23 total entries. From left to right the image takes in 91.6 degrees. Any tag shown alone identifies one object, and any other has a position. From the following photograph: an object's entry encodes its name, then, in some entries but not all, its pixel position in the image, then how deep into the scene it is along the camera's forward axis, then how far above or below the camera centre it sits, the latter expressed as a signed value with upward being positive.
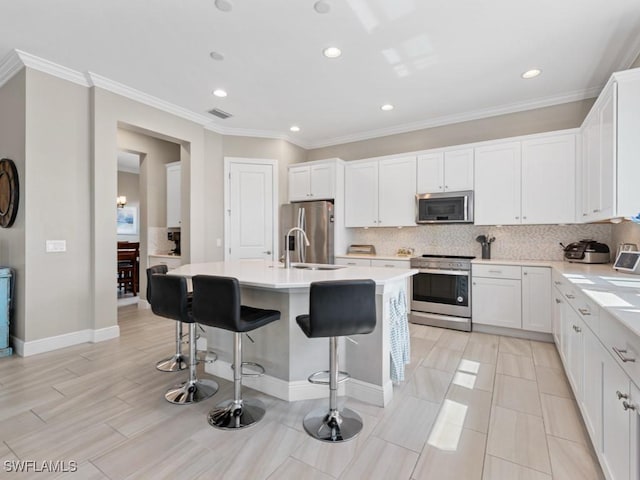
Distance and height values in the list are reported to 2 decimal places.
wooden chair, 6.34 -0.66
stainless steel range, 3.96 -0.71
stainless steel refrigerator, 4.94 +0.08
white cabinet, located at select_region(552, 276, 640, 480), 1.15 -0.69
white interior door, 5.05 +0.47
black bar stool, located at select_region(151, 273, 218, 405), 2.18 -0.54
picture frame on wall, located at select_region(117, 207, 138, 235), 8.88 +0.50
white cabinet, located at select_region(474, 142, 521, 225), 3.87 +0.69
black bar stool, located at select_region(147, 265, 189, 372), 2.79 -1.13
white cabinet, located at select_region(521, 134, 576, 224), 3.58 +0.70
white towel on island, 2.37 -0.76
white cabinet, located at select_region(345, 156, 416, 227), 4.60 +0.71
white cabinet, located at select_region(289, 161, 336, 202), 5.03 +0.94
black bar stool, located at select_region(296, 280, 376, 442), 1.76 -0.44
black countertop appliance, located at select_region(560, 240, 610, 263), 3.36 -0.15
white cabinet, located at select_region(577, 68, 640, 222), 2.30 +0.72
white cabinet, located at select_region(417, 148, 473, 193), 4.15 +0.93
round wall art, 3.20 +0.48
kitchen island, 2.23 -0.82
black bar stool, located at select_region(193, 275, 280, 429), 1.87 -0.52
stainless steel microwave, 4.13 +0.43
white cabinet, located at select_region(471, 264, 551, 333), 3.50 -0.69
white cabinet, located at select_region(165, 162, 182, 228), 5.41 +0.77
